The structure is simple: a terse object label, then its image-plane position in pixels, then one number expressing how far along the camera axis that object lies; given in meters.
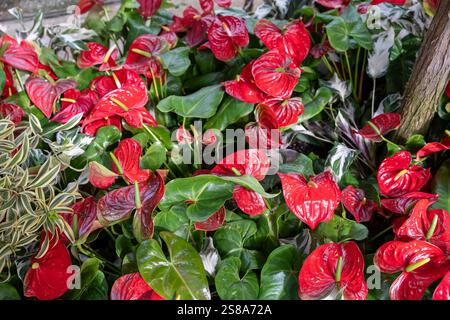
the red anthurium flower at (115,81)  1.17
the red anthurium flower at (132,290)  0.89
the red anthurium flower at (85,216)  0.96
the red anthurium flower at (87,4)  1.49
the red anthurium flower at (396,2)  1.30
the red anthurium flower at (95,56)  1.24
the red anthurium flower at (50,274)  0.93
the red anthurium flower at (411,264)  0.89
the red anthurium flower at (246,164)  1.02
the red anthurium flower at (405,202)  0.98
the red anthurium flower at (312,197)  0.94
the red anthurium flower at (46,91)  1.18
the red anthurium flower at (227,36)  1.24
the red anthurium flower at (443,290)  0.86
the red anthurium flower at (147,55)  1.23
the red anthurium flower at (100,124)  1.16
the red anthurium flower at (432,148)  1.06
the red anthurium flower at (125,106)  1.10
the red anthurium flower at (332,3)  1.35
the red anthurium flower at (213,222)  0.98
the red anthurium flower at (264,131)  1.11
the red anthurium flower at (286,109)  1.12
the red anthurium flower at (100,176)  0.99
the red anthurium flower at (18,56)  1.22
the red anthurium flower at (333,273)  0.88
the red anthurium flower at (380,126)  1.10
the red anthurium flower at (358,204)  1.02
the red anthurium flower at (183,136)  1.16
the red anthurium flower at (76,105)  1.17
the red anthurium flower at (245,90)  1.14
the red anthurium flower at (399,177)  1.03
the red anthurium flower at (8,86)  1.30
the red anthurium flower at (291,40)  1.20
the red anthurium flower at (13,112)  1.18
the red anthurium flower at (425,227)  0.93
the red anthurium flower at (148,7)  1.43
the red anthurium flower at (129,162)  1.02
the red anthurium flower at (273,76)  1.11
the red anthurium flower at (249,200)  0.98
